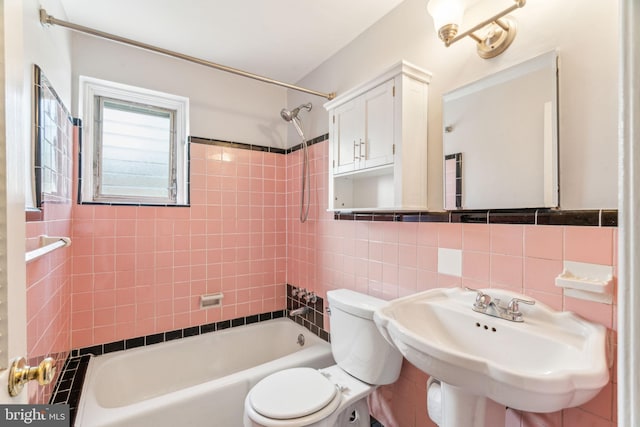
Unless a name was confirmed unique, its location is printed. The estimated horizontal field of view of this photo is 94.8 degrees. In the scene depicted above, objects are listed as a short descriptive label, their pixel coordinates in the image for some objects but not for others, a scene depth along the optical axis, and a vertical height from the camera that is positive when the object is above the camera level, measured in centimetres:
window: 193 +47
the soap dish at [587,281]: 90 -22
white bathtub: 137 -98
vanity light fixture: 113 +72
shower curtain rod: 126 +83
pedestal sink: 74 -42
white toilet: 126 -83
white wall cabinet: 139 +39
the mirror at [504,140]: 104 +29
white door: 48 +3
